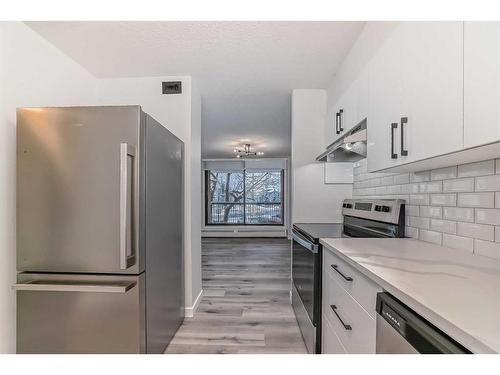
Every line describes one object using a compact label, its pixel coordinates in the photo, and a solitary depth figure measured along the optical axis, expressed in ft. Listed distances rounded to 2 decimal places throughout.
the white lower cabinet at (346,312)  3.42
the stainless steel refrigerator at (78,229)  5.08
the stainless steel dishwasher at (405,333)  2.04
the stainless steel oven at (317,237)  5.80
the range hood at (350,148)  5.84
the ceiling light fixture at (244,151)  19.33
